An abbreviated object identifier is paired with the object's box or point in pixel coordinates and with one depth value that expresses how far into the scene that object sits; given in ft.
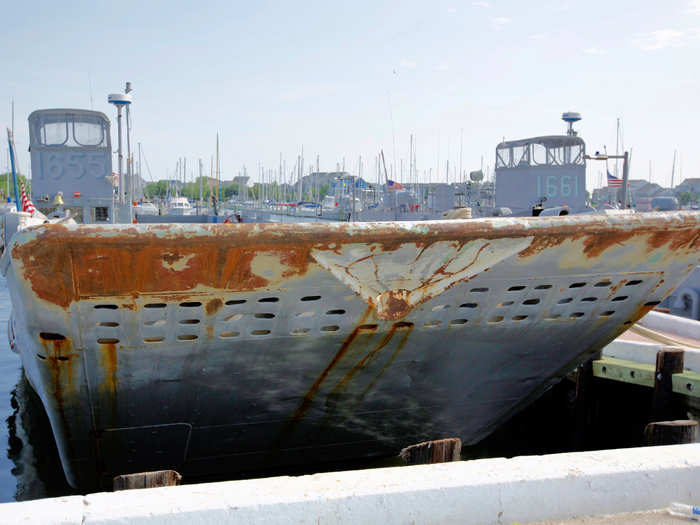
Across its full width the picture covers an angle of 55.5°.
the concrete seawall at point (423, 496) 9.97
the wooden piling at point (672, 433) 15.21
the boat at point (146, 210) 104.45
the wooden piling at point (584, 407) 23.94
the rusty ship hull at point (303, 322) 13.28
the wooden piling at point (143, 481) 12.73
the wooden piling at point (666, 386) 20.80
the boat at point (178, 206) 133.57
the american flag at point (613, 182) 82.18
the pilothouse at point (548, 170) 77.25
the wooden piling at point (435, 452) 14.12
